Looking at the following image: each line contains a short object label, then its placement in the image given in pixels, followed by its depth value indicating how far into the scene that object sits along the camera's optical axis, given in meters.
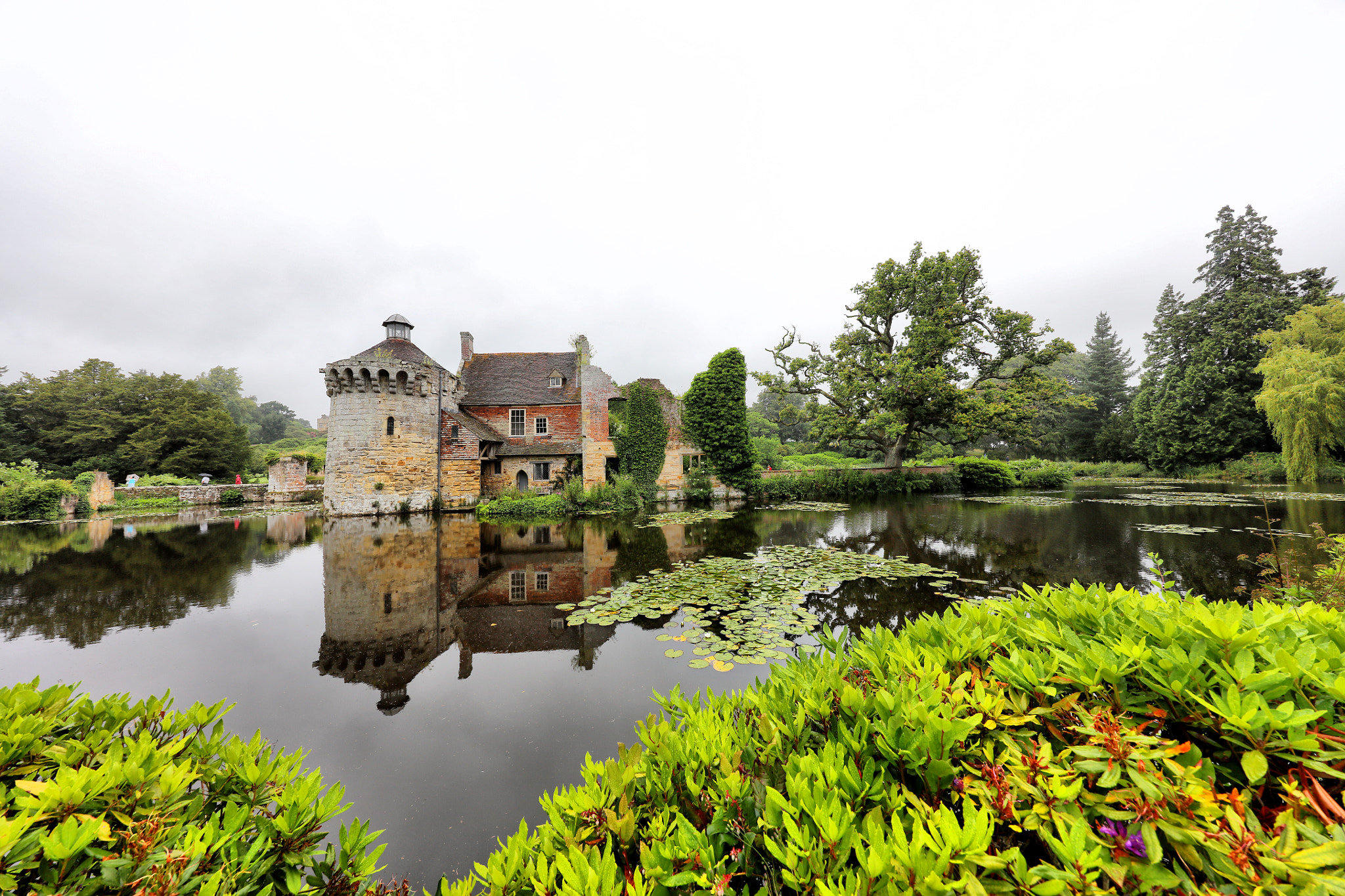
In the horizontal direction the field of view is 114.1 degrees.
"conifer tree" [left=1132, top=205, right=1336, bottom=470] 26.48
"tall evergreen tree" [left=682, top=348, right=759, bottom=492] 21.72
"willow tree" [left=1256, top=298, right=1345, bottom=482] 19.17
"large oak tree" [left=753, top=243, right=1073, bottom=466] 23.08
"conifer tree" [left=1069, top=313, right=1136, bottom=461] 37.34
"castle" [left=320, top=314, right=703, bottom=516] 18.19
